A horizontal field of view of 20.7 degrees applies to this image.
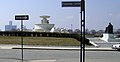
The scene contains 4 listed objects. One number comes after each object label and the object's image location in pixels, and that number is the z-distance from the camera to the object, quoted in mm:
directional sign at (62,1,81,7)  12328
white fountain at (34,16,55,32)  84325
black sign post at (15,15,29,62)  16922
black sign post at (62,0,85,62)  12066
